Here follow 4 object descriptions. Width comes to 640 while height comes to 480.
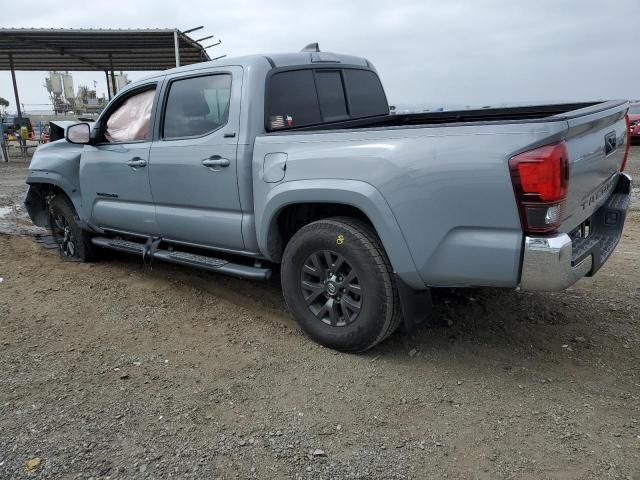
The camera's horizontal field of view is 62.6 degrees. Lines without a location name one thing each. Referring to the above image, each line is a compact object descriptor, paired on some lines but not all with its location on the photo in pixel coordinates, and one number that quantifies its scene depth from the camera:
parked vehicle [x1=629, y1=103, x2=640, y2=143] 15.83
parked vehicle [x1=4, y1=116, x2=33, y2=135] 21.84
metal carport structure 14.16
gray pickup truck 2.59
